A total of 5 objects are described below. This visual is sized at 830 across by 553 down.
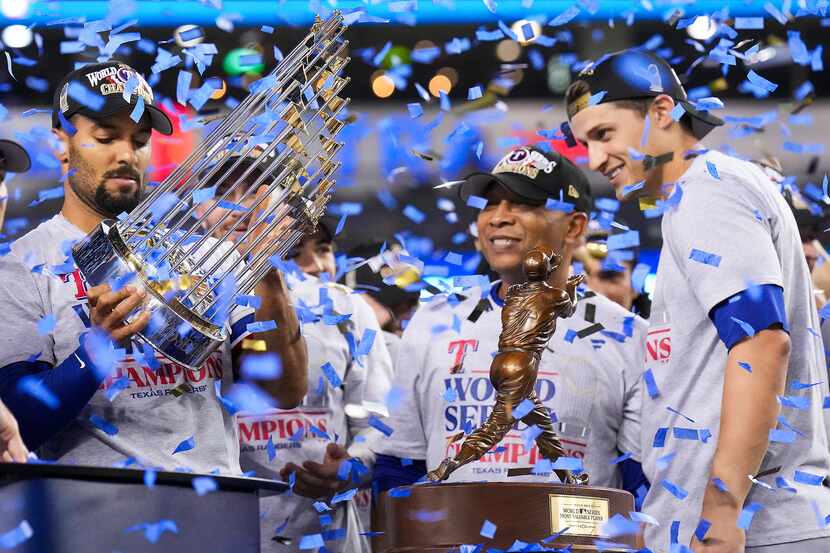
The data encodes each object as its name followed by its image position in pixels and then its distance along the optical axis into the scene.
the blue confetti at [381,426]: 5.04
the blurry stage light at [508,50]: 15.86
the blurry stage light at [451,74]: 15.69
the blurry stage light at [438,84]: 14.11
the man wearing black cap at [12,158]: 5.83
